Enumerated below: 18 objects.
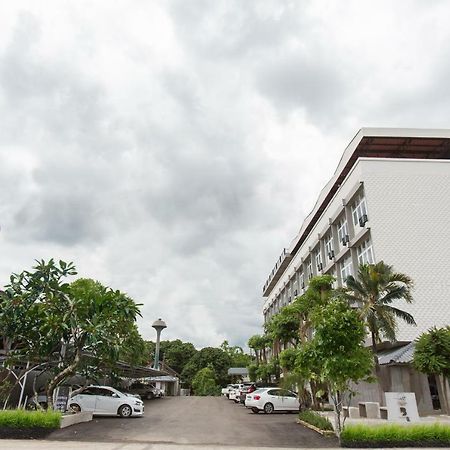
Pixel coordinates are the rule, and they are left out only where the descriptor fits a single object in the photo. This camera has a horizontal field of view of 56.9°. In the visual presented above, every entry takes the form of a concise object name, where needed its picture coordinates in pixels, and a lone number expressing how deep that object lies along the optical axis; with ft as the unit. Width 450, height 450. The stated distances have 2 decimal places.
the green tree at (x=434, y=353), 59.52
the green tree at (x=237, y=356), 244.22
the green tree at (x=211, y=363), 219.41
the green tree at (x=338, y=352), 40.52
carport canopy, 98.23
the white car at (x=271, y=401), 77.10
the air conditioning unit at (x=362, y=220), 81.47
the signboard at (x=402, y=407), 53.78
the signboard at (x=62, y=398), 55.46
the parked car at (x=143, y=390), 127.44
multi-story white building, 74.33
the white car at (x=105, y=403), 63.98
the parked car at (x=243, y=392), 104.87
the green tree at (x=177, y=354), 244.22
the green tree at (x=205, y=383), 198.59
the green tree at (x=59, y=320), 53.83
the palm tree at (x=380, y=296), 65.92
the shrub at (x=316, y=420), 46.13
